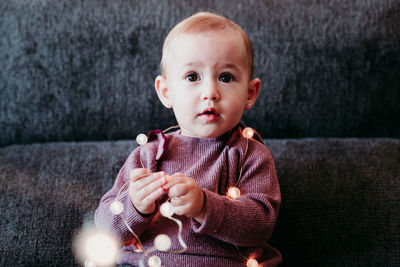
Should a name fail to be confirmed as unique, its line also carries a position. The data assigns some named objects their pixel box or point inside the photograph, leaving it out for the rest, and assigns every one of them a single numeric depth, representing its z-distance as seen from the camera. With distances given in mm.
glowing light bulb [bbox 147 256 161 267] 812
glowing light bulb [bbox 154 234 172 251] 780
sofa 1308
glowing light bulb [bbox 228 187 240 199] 900
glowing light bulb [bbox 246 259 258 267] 888
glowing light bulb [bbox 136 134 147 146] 990
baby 841
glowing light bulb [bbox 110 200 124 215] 858
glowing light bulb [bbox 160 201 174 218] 778
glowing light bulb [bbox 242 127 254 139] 998
